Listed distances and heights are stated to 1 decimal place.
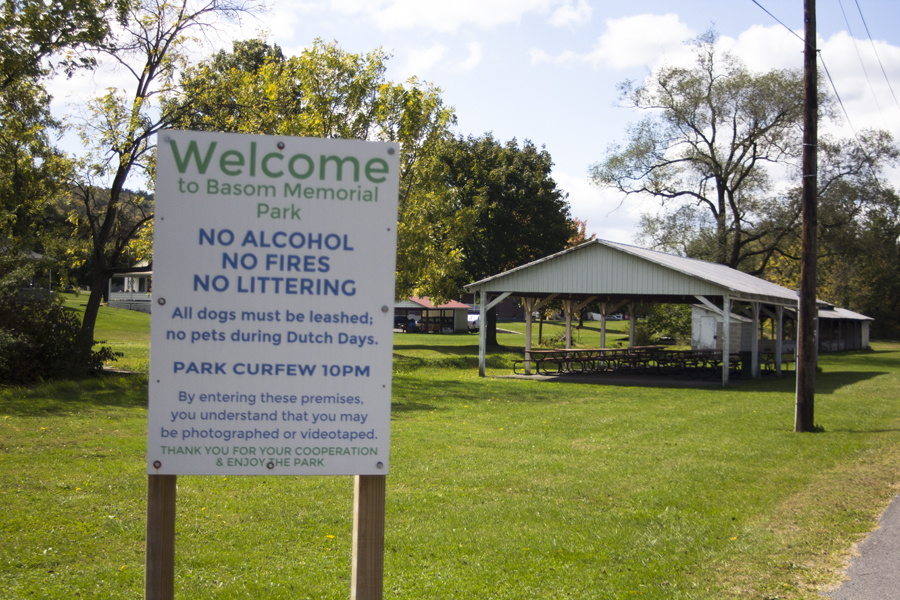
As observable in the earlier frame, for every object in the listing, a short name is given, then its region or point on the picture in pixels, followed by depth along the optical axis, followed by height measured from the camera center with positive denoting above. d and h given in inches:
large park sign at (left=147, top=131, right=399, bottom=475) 121.0 +1.2
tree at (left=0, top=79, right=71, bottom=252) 693.9 +138.9
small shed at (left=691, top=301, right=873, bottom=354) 1231.5 -9.4
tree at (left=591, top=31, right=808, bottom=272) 1523.1 +362.7
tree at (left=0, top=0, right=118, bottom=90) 636.7 +245.0
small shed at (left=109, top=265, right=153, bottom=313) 2444.6 +57.3
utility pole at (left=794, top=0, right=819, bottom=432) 484.4 +46.4
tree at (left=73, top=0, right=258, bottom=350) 757.9 +188.8
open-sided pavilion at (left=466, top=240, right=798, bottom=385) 843.4 +49.2
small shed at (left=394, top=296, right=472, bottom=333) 2576.3 +3.2
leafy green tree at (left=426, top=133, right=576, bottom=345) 1672.0 +251.6
